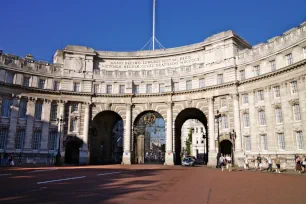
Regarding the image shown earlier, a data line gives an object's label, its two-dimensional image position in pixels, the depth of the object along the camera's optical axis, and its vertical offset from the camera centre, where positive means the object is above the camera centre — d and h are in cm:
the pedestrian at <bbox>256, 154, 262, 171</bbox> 3244 -187
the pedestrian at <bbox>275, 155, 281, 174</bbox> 2745 -200
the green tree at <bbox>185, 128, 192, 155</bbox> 9019 +67
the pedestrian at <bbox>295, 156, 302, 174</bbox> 2591 -188
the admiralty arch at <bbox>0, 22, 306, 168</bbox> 3359 +728
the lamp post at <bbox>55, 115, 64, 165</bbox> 3562 -198
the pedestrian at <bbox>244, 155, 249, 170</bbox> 3247 -236
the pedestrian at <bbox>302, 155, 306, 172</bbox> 2641 -181
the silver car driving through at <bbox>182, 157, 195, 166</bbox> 3947 -260
